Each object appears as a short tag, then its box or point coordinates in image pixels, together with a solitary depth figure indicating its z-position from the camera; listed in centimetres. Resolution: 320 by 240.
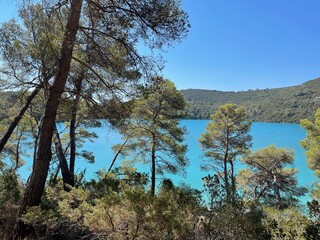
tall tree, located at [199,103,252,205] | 1480
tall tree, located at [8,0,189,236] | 377
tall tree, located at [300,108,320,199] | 1005
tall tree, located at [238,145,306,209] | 1189
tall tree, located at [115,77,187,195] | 1007
